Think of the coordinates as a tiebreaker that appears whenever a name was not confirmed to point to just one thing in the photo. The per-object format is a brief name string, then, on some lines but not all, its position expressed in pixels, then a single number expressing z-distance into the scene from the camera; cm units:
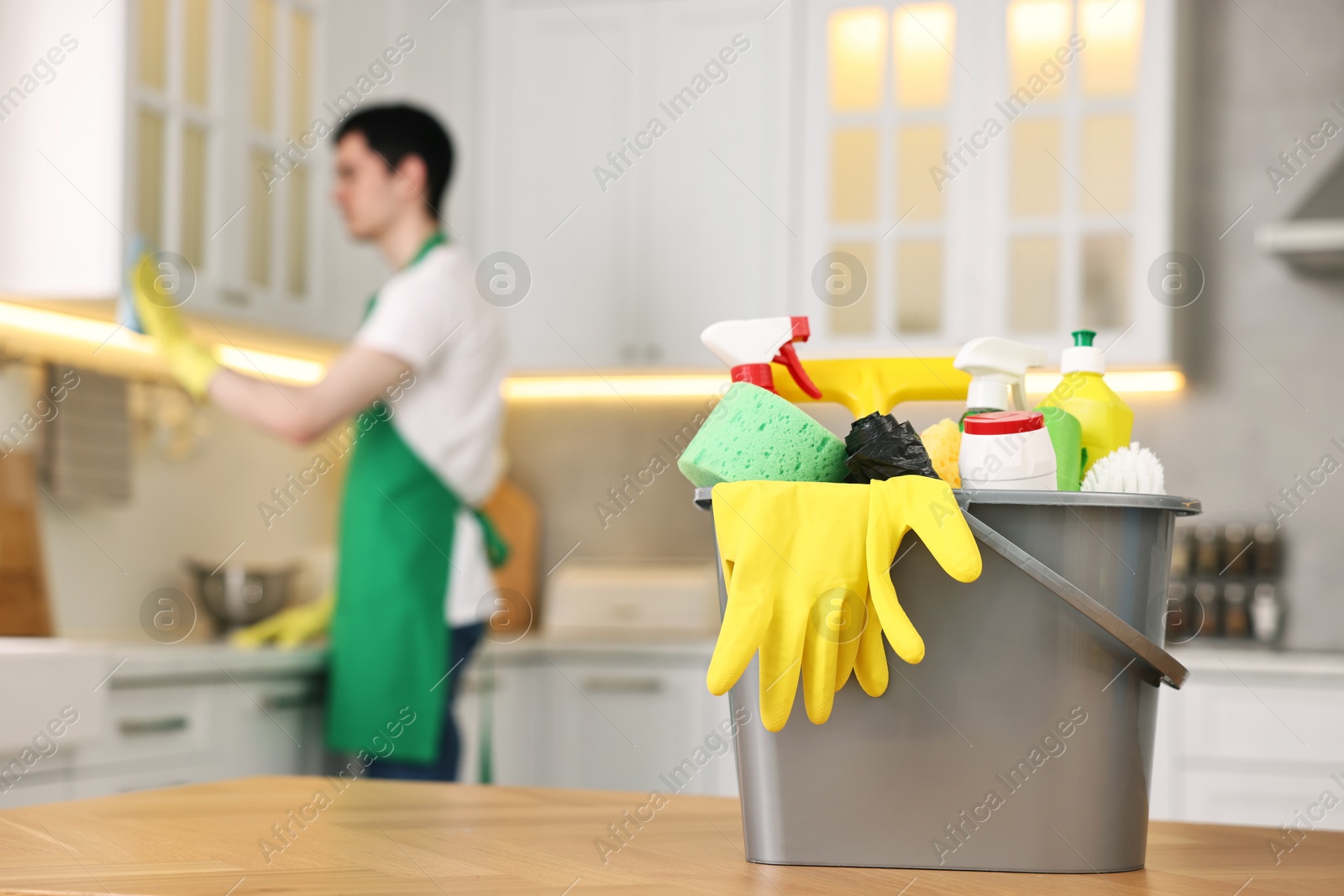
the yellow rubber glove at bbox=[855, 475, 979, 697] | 206
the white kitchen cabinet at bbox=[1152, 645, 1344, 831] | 630
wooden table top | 203
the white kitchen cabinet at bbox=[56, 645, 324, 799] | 485
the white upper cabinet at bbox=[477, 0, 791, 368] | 781
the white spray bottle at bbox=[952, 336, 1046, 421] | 219
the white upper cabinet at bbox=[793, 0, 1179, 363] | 720
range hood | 660
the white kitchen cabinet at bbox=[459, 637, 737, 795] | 715
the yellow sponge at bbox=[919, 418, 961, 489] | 217
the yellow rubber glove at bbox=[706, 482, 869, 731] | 207
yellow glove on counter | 583
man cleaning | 523
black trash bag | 211
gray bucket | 210
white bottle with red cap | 212
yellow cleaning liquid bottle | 221
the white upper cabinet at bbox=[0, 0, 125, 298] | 550
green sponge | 212
